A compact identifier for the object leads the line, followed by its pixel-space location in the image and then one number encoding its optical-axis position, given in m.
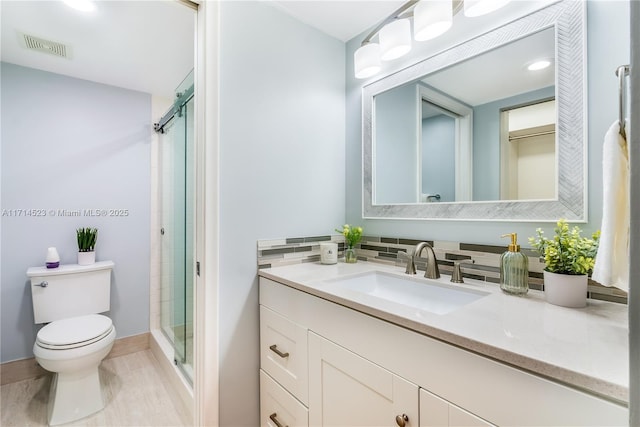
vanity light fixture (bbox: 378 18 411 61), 1.29
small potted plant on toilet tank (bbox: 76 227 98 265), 2.06
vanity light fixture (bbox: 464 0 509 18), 1.04
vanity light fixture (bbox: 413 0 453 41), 1.12
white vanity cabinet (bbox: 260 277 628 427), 0.55
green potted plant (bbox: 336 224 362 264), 1.57
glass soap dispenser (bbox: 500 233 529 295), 0.95
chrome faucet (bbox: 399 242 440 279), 1.20
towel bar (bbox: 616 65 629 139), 0.73
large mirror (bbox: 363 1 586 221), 0.96
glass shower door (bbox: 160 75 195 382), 1.78
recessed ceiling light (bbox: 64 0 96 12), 1.37
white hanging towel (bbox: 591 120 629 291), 0.67
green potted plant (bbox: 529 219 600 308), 0.82
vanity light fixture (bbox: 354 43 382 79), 1.44
